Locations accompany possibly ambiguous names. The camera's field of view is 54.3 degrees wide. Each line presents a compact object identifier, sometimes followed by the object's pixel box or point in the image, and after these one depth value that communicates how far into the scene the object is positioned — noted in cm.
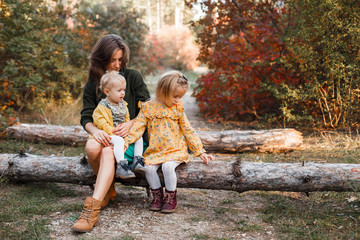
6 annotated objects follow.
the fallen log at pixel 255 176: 320
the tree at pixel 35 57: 611
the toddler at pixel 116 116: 313
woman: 296
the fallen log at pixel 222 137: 555
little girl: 326
